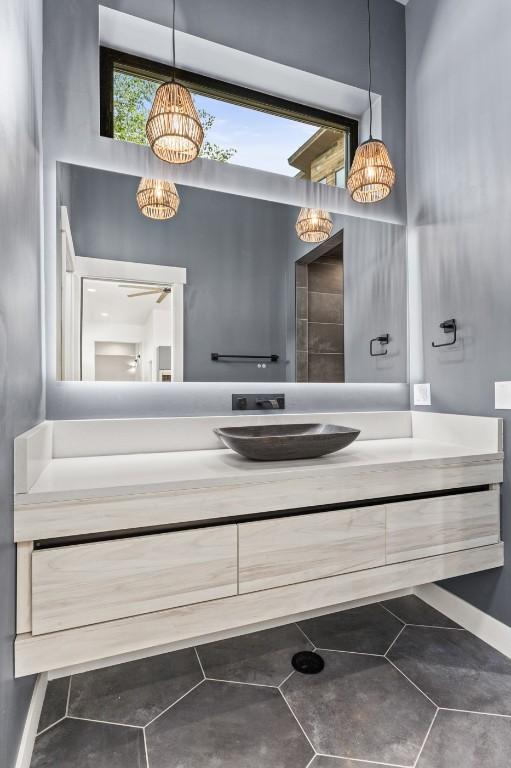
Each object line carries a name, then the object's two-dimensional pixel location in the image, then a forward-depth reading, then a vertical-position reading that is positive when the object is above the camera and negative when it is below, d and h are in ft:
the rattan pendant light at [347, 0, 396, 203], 6.40 +3.38
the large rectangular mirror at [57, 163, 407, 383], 5.60 +1.46
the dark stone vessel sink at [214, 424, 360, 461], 4.42 -0.63
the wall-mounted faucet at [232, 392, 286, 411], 6.32 -0.24
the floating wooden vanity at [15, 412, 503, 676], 3.41 -1.39
